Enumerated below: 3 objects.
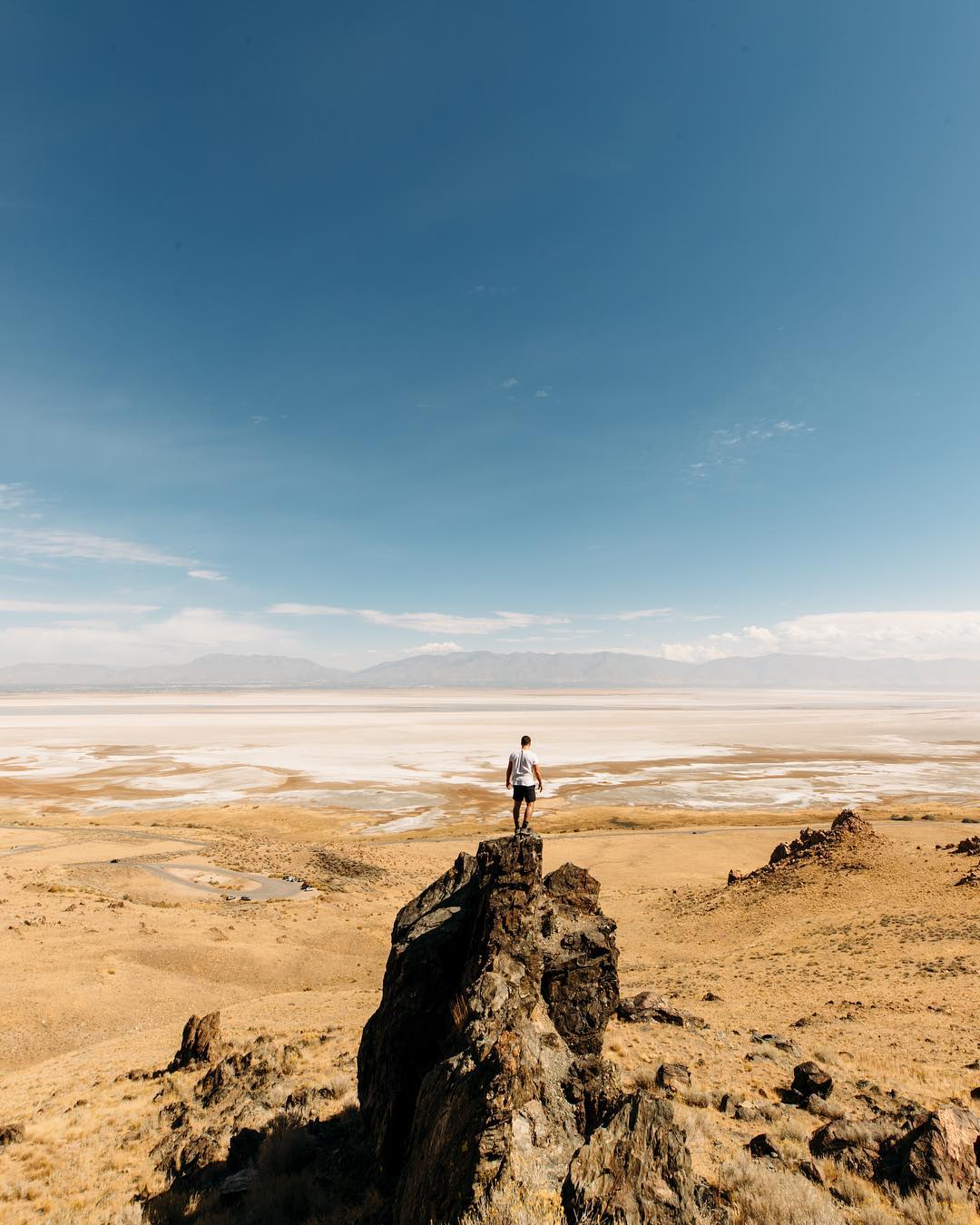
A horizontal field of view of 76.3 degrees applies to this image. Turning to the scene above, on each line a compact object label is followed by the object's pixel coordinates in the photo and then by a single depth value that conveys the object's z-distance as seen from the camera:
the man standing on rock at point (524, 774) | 15.41
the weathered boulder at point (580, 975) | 9.41
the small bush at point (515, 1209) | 5.43
